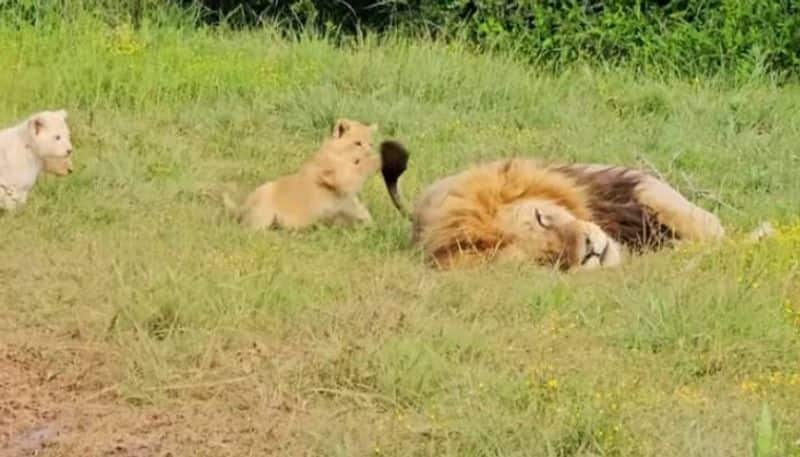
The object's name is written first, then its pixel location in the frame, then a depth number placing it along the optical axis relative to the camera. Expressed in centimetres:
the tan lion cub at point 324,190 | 1372
